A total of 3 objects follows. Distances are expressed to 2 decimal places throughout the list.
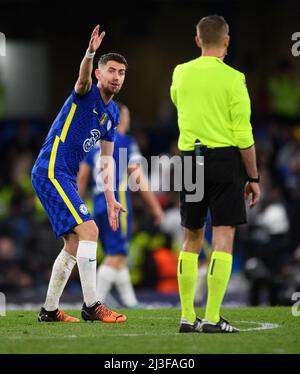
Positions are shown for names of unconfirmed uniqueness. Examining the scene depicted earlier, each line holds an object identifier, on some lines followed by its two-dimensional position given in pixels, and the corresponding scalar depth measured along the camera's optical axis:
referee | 16.22
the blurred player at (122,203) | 26.00
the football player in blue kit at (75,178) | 17.86
